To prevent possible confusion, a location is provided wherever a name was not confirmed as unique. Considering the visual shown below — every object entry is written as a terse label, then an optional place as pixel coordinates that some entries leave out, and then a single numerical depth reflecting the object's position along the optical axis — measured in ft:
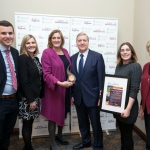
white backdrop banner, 9.16
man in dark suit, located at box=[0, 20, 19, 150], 6.01
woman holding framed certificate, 6.21
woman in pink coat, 7.75
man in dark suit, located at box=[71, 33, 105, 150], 7.67
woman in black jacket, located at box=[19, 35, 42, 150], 6.97
